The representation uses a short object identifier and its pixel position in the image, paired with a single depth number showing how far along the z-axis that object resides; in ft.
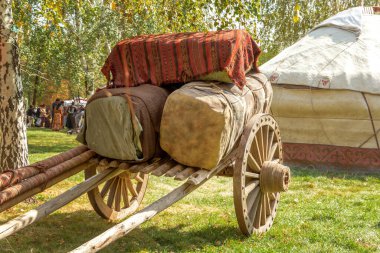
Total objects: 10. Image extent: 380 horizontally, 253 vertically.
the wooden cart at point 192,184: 10.53
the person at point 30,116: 81.65
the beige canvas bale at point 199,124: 12.08
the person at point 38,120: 84.02
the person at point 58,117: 71.31
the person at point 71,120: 63.72
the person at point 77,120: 63.00
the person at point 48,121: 83.76
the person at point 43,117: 83.87
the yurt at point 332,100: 27.50
